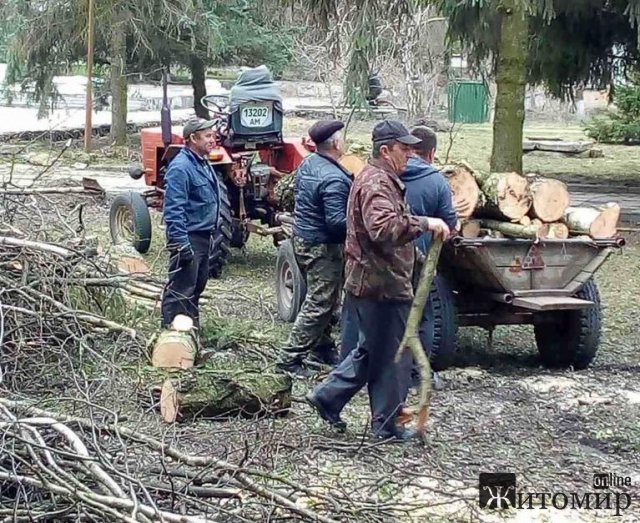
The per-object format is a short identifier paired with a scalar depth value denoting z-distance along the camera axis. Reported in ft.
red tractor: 37.88
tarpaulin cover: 37.96
